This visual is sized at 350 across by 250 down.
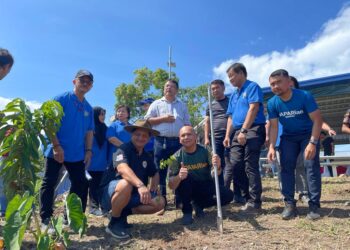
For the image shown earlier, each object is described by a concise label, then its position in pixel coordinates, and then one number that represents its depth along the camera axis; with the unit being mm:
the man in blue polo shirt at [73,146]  4062
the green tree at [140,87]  23297
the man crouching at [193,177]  4371
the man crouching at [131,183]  3882
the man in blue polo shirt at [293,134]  4172
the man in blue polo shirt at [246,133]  4602
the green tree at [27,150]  3041
